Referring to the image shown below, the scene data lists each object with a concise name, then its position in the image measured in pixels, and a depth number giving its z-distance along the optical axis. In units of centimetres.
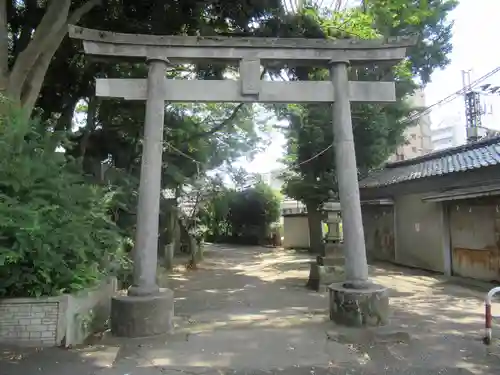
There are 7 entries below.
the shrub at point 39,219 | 544
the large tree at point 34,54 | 820
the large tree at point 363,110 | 1107
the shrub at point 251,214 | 3431
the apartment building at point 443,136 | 5331
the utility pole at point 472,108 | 2332
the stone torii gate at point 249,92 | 719
